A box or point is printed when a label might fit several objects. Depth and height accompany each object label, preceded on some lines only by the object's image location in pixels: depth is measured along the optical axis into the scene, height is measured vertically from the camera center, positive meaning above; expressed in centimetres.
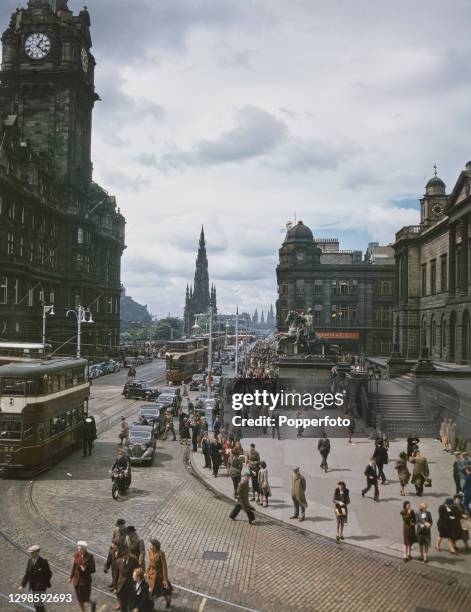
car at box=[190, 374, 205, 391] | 5398 -557
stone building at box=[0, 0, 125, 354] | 6388 +2041
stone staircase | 2925 -483
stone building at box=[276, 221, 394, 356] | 9212 +463
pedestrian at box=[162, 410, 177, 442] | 3137 -569
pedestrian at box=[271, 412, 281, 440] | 2889 -525
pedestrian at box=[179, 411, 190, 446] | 3023 -564
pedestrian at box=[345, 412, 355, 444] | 2758 -503
